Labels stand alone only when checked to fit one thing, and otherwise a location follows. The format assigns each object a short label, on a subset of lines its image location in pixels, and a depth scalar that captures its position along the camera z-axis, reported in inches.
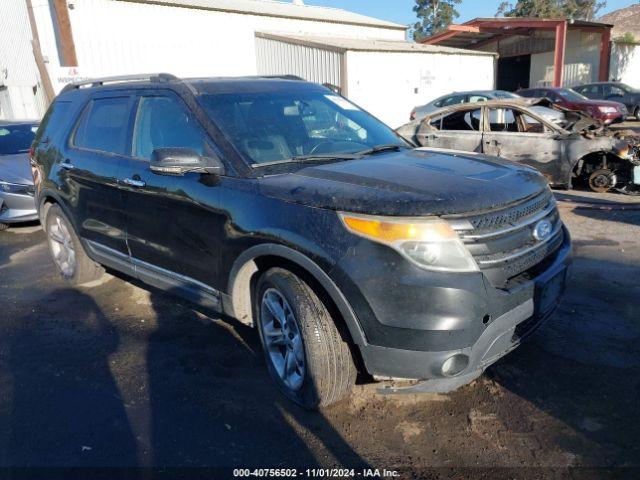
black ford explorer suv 100.9
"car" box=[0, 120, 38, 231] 292.4
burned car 316.5
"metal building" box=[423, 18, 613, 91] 1083.9
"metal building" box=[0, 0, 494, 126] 668.1
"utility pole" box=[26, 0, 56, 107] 514.6
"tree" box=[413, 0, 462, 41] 2854.3
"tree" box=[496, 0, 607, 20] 2751.7
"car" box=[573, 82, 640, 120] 894.4
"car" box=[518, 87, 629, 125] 743.1
